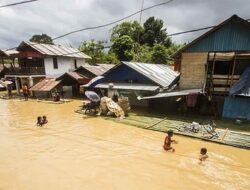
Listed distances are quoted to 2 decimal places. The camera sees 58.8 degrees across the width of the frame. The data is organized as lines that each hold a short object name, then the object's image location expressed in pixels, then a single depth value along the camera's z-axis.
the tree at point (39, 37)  82.38
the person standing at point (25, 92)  26.58
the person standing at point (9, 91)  28.98
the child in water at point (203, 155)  9.98
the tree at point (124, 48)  42.94
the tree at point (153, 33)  50.22
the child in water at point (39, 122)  15.95
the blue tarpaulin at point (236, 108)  14.05
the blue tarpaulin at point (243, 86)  13.72
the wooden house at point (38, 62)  29.17
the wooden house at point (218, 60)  15.06
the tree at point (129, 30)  50.91
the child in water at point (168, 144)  10.89
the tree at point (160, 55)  41.06
